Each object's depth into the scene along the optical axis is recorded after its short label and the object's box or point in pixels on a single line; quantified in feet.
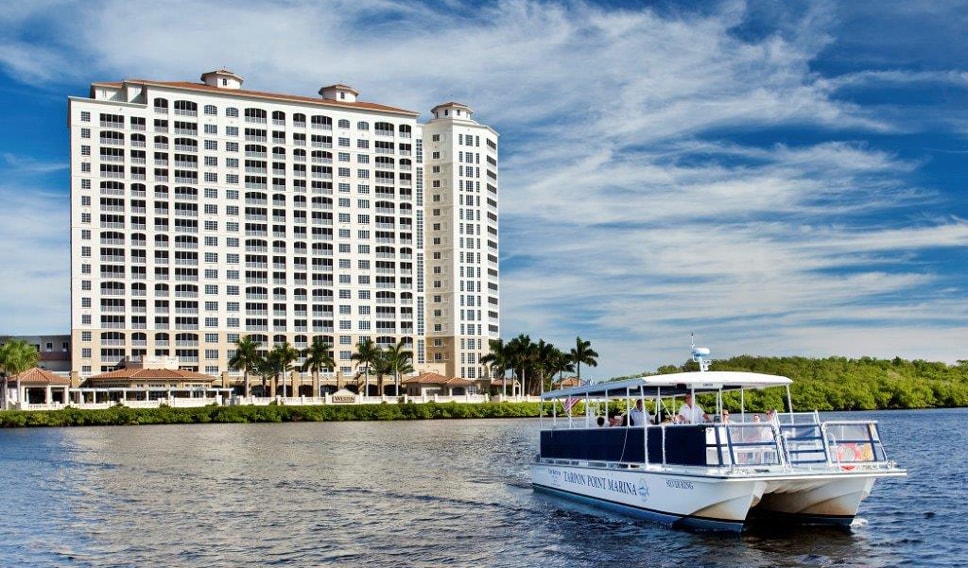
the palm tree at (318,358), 497.46
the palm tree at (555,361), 536.42
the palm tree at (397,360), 517.14
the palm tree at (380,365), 517.96
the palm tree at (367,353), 514.27
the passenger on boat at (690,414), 103.76
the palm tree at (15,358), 404.77
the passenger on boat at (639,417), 106.87
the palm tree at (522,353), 534.78
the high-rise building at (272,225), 508.12
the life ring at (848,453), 93.25
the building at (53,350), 512.63
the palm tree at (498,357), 534.78
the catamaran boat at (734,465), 91.04
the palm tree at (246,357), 483.92
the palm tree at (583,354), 540.93
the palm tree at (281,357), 485.97
